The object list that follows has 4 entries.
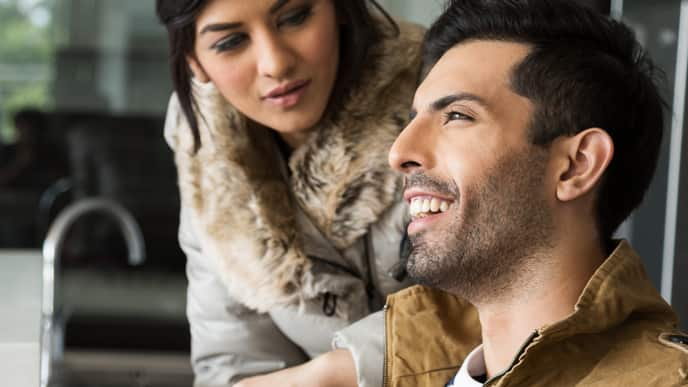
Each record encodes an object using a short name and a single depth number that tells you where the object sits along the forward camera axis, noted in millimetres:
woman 1527
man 1176
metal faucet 2449
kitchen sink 3377
